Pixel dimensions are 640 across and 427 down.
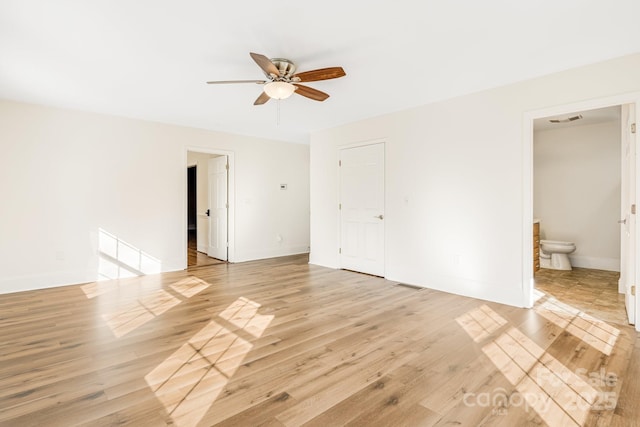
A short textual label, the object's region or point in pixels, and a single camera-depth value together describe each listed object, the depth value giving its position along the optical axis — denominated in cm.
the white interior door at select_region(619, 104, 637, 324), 300
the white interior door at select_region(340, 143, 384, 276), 510
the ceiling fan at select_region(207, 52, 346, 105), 283
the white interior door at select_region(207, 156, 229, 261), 643
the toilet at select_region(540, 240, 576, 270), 539
